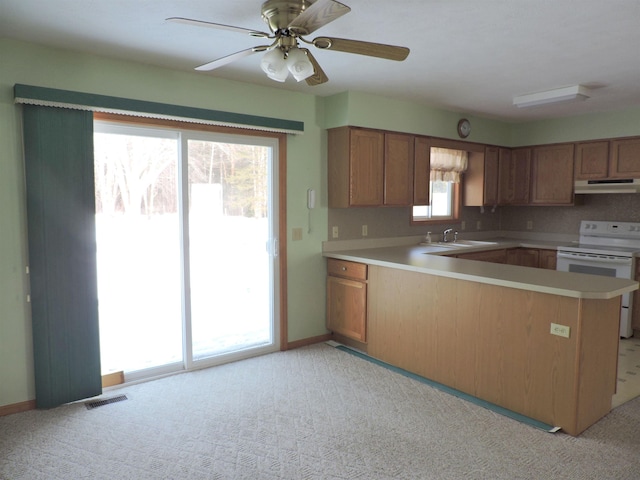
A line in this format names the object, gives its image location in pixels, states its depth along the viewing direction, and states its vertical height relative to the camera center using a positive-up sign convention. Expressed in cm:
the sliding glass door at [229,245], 369 -38
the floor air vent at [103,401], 307 -139
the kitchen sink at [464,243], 489 -47
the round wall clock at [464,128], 505 +82
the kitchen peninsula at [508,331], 269 -88
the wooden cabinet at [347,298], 406 -91
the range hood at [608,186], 469 +17
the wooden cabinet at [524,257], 522 -64
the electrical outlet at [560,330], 267 -76
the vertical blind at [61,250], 291 -33
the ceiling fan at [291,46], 208 +72
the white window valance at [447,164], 512 +43
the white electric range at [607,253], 447 -52
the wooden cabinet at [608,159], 476 +46
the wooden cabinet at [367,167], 418 +32
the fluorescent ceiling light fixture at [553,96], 386 +93
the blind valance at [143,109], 283 +65
